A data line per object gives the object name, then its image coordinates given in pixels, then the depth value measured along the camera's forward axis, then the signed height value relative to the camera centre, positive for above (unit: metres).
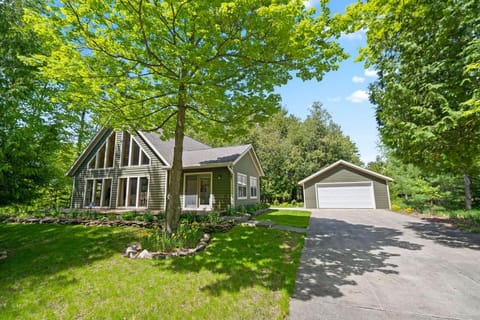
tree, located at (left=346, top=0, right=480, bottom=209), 4.91 +2.99
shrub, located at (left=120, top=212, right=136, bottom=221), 9.71 -1.10
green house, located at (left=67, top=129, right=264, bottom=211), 12.26 +1.18
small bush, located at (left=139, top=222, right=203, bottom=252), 5.71 -1.39
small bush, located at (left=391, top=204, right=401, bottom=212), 16.05 -1.46
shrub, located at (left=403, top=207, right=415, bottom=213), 14.76 -1.50
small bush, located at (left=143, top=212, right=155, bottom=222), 9.46 -1.15
